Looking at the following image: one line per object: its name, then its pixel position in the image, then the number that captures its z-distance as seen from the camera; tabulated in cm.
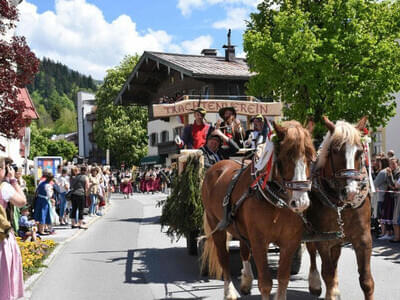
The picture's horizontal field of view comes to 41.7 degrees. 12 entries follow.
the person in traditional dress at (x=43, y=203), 1341
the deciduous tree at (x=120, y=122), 4947
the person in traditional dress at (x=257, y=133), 755
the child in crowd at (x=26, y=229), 1092
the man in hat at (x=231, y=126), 827
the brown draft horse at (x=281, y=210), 471
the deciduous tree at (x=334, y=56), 2056
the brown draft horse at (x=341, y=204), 498
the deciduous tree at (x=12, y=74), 1407
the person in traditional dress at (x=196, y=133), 883
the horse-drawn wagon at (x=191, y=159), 876
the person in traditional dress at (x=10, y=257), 513
